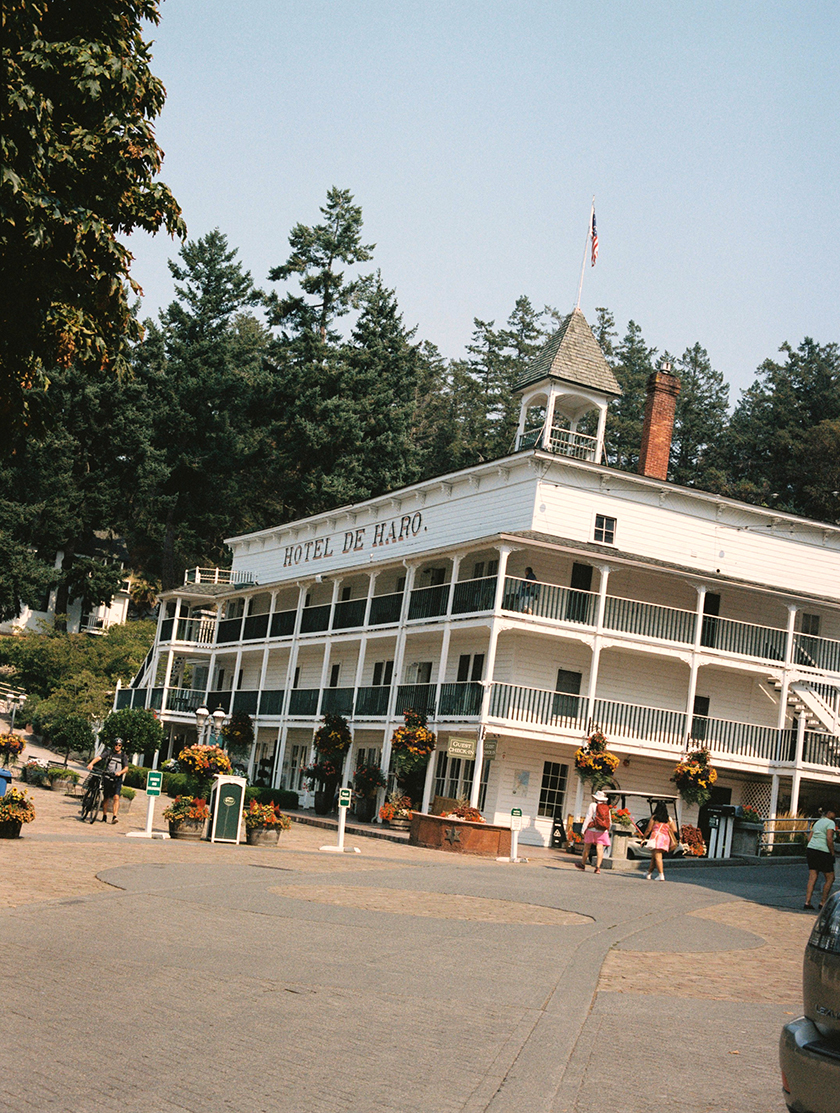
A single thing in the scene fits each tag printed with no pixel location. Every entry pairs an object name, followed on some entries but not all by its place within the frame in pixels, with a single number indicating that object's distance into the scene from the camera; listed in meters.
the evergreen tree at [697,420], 77.00
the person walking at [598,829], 25.02
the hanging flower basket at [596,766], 31.80
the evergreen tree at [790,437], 67.06
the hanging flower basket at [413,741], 34.28
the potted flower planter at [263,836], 24.28
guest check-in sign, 31.31
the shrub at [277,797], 35.97
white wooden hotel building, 34.38
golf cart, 28.55
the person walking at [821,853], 19.27
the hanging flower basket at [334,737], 39.12
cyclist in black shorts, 26.22
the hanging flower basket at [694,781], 32.97
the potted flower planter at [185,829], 23.81
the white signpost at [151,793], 22.20
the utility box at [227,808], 23.86
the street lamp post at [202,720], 37.38
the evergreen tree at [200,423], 71.94
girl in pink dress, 23.62
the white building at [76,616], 68.69
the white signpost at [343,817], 23.94
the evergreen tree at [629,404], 74.50
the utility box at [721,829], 30.03
